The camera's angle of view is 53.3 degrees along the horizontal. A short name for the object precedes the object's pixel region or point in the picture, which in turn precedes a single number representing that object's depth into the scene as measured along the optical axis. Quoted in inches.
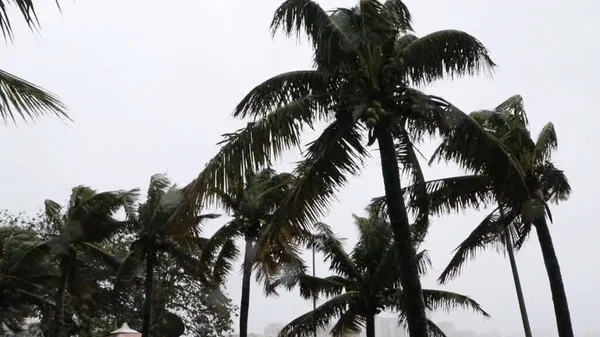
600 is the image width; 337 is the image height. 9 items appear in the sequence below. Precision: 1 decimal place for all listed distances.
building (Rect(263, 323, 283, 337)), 2643.7
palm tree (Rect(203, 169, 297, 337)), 728.3
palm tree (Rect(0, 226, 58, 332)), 851.4
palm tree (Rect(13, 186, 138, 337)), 799.1
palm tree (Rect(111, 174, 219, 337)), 800.9
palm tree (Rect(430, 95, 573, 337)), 495.8
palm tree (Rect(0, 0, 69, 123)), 165.3
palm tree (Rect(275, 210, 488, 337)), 701.9
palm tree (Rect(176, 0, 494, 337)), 345.4
